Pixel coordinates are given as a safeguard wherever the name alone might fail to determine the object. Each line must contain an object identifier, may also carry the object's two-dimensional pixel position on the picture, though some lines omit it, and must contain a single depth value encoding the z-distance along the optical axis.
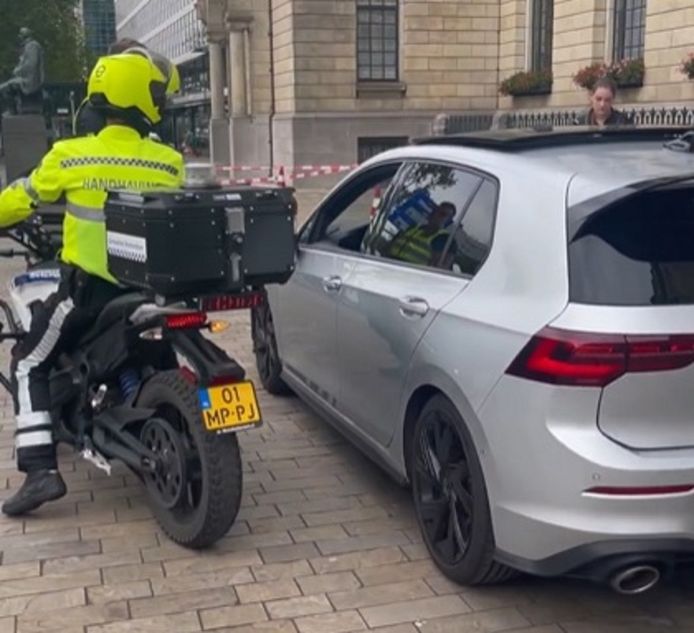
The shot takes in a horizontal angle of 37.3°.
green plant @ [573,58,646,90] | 22.42
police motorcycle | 4.07
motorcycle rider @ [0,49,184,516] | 4.58
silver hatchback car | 3.28
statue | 20.59
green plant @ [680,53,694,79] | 20.03
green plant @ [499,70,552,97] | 27.05
